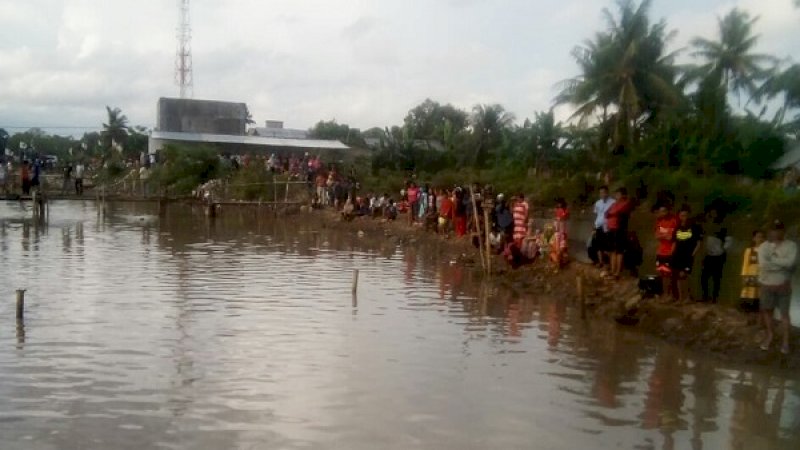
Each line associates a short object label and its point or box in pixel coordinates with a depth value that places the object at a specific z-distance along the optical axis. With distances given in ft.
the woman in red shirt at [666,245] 46.03
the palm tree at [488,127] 142.31
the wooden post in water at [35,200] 109.84
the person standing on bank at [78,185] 143.02
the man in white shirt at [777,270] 36.35
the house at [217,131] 186.91
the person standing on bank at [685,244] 45.06
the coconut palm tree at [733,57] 116.16
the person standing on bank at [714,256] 43.75
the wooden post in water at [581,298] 50.88
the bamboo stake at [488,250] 64.13
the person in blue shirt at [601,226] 54.08
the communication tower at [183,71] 228.63
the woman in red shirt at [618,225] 52.44
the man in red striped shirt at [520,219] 65.31
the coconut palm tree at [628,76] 110.63
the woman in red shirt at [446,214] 88.60
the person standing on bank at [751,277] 40.19
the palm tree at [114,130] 236.43
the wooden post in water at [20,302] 44.93
